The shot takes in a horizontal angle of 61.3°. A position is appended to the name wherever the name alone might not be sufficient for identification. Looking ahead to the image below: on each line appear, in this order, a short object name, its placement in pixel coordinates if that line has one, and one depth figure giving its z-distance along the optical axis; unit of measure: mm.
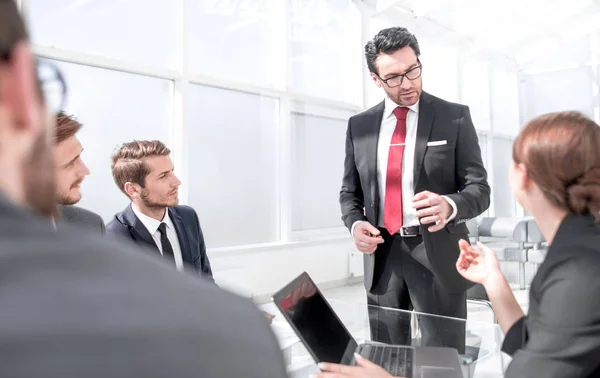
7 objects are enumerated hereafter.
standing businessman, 1898
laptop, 1271
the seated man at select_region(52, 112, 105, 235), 1976
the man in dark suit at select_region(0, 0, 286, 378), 288
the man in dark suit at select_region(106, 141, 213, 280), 2266
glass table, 1520
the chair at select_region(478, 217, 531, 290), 6293
